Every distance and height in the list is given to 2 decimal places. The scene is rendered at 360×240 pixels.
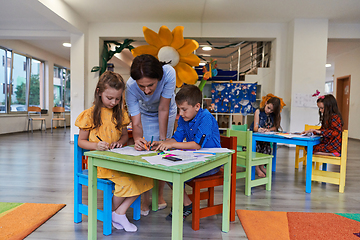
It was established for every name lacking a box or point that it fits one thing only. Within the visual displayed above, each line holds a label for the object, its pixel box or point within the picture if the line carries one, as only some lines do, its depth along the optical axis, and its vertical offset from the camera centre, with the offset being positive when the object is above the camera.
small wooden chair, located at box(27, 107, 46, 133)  7.46 -0.28
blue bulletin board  5.61 +0.27
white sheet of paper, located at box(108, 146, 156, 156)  1.22 -0.24
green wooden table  0.97 -0.29
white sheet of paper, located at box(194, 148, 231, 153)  1.36 -0.24
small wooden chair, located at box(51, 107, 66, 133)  8.51 -0.20
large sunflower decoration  2.32 +0.56
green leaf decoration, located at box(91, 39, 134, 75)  5.51 +1.27
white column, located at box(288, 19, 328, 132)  5.11 +1.15
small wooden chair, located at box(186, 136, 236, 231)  1.45 -0.53
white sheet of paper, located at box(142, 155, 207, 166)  1.03 -0.24
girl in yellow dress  1.40 -0.17
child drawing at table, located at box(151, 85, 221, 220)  1.44 -0.10
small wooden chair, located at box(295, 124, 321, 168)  3.33 -0.67
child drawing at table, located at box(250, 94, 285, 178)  3.06 -0.12
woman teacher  1.40 +0.03
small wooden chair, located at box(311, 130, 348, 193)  2.39 -0.62
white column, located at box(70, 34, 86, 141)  5.39 +0.64
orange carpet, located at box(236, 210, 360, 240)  1.45 -0.75
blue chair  1.40 -0.56
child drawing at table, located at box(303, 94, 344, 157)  2.48 -0.18
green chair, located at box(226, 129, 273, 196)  2.23 -0.50
